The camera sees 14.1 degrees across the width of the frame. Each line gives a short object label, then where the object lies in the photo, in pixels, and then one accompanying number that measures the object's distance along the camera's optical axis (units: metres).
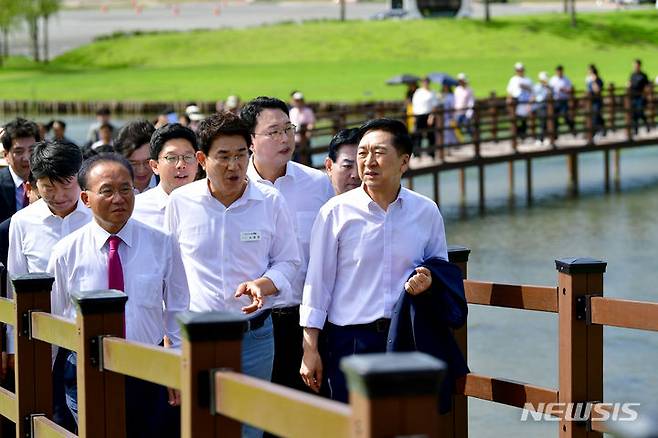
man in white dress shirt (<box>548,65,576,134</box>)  58.65
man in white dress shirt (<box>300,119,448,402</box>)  10.46
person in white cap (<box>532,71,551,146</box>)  57.38
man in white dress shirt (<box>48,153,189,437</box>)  10.67
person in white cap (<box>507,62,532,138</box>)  60.24
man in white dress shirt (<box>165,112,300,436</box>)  10.73
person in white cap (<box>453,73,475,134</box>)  58.27
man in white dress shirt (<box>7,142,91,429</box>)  12.16
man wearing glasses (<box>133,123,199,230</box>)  12.18
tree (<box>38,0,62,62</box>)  152.75
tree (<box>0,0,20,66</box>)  151.98
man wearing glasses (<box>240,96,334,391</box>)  11.85
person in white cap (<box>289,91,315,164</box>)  52.70
